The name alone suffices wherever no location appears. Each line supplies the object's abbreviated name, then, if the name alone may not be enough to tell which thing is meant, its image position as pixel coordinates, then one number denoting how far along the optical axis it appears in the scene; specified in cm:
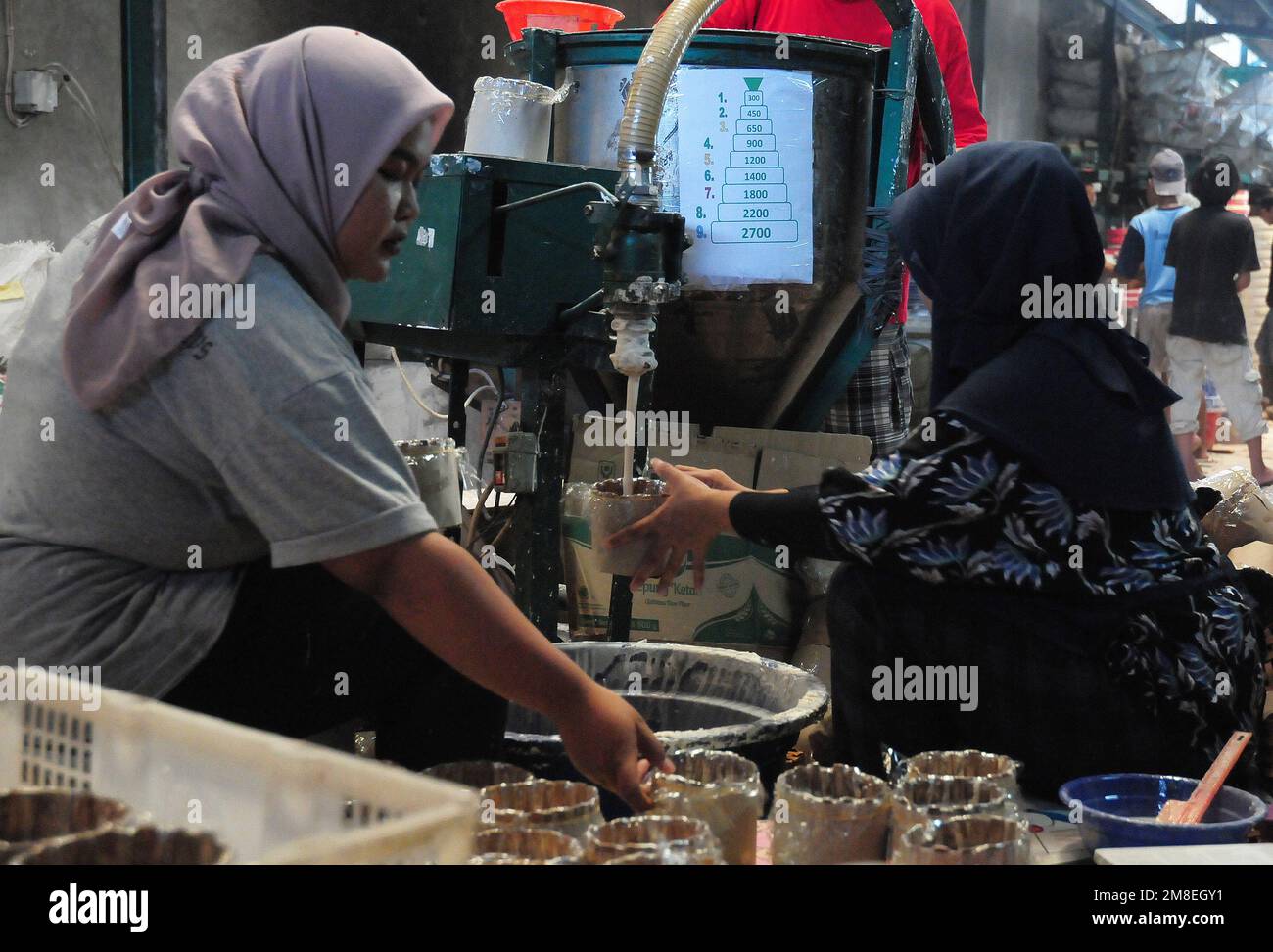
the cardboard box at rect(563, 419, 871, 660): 387
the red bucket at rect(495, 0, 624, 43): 404
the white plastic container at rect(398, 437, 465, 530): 279
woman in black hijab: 228
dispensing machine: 303
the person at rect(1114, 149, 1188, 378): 851
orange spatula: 208
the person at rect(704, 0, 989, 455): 433
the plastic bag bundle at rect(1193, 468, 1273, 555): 338
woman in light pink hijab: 166
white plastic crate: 111
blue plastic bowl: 200
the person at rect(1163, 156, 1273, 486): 809
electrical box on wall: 566
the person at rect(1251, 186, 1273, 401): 1046
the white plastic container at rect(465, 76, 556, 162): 346
